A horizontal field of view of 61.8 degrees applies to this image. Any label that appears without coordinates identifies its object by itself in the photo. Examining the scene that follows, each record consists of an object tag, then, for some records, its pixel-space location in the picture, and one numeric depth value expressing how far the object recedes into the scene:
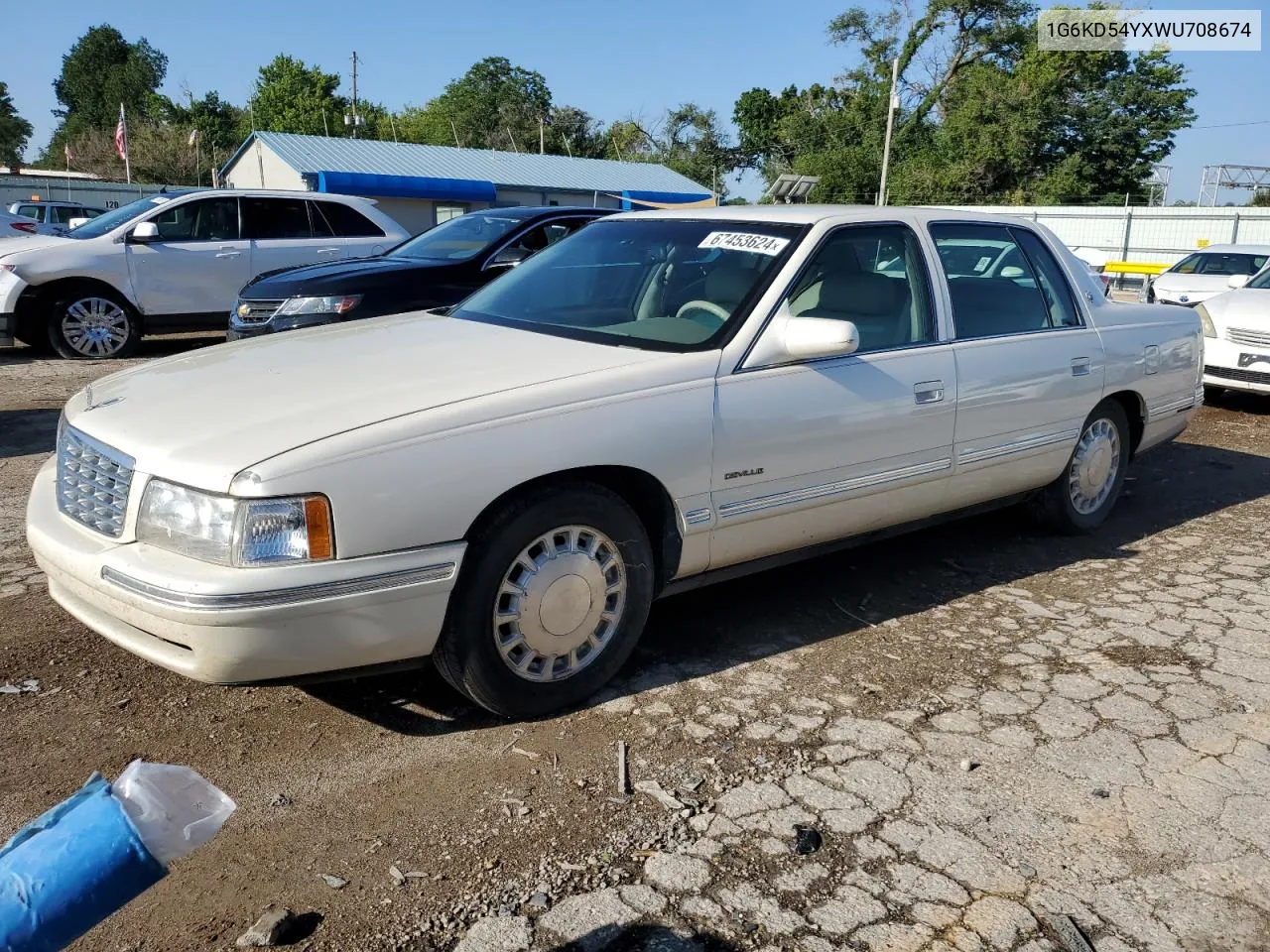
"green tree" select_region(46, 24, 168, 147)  98.50
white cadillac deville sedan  2.75
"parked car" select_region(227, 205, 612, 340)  7.70
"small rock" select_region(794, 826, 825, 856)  2.66
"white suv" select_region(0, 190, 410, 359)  9.89
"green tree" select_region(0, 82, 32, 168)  79.12
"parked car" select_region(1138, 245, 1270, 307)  14.70
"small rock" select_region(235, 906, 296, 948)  2.26
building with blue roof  33.12
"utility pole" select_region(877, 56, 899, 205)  34.88
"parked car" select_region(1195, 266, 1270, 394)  8.68
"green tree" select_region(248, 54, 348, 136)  74.88
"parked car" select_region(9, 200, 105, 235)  21.55
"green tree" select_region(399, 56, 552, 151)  77.56
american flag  34.44
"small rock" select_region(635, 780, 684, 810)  2.84
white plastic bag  1.32
